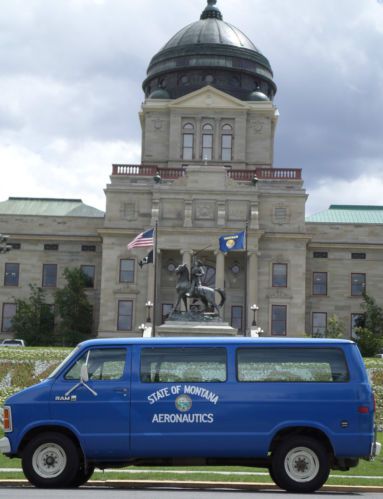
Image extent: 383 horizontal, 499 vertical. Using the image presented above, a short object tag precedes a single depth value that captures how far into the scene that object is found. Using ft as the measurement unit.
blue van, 51.39
